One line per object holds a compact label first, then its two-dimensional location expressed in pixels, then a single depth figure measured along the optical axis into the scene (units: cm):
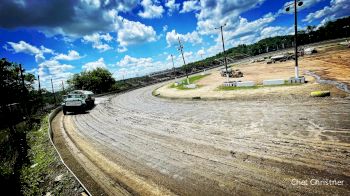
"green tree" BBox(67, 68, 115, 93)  5144
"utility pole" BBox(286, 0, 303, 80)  1923
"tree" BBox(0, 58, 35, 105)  3597
